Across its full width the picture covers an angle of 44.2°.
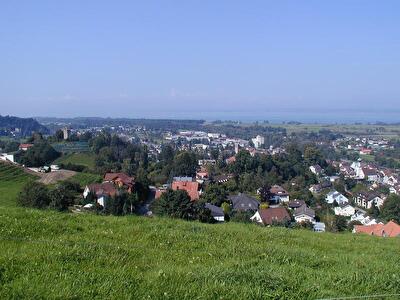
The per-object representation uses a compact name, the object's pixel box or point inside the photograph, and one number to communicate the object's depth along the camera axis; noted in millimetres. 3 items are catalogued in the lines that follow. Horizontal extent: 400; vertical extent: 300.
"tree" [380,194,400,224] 46750
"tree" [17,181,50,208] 28922
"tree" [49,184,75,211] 28931
